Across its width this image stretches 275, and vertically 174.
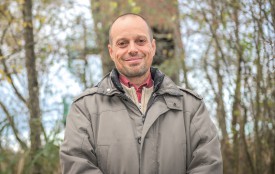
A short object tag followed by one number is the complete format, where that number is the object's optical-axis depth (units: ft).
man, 11.00
